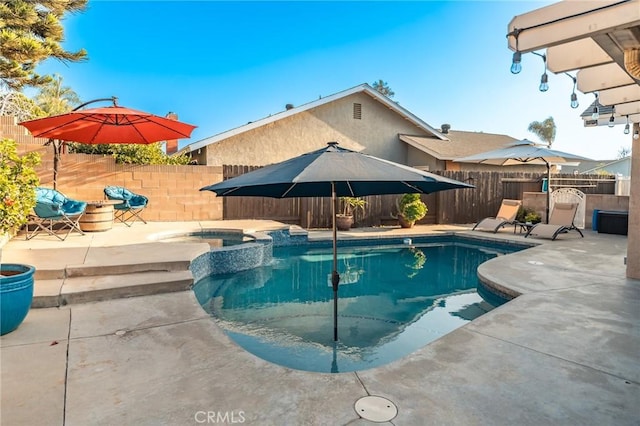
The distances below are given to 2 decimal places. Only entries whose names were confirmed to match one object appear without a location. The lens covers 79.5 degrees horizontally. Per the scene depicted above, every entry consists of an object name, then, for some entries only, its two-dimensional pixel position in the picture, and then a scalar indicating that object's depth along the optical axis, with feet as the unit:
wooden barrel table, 29.30
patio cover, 9.43
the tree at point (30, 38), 38.83
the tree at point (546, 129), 178.29
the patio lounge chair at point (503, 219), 39.93
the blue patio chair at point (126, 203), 34.18
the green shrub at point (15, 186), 11.53
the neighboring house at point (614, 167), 102.14
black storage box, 36.86
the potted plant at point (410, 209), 43.37
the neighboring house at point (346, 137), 50.65
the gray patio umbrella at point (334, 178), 11.38
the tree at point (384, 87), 150.41
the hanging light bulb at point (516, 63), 11.39
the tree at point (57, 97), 96.02
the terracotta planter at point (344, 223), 41.09
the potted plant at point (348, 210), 41.14
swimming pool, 14.37
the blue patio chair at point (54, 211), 24.60
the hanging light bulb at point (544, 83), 12.98
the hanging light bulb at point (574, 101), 17.12
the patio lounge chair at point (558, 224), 34.94
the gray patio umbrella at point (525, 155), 39.78
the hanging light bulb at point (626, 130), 27.18
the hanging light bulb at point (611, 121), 23.67
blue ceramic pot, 11.07
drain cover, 7.78
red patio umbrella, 25.82
